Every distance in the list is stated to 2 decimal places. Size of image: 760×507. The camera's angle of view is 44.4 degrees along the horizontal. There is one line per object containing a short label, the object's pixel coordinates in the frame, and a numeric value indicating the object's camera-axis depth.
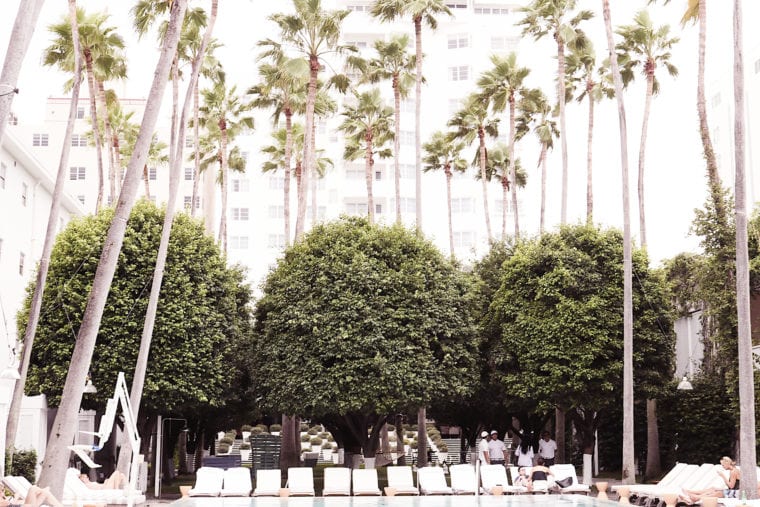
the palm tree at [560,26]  42.03
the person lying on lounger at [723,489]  22.33
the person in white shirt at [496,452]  33.25
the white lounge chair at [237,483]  26.23
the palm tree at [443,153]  56.06
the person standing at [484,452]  32.28
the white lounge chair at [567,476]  26.66
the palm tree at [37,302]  27.95
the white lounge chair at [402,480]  27.22
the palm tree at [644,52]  40.06
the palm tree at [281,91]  39.50
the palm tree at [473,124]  49.66
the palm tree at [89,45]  35.47
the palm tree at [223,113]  48.06
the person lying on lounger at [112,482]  24.73
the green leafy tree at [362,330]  31.81
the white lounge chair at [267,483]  26.55
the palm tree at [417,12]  40.94
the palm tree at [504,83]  45.31
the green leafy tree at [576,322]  33.16
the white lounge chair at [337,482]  27.02
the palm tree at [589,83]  45.62
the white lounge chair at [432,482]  27.08
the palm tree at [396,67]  44.40
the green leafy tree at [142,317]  31.44
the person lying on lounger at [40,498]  16.98
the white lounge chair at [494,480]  26.89
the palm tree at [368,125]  47.59
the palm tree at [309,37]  37.94
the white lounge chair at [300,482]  26.89
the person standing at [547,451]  34.31
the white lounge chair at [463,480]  27.05
